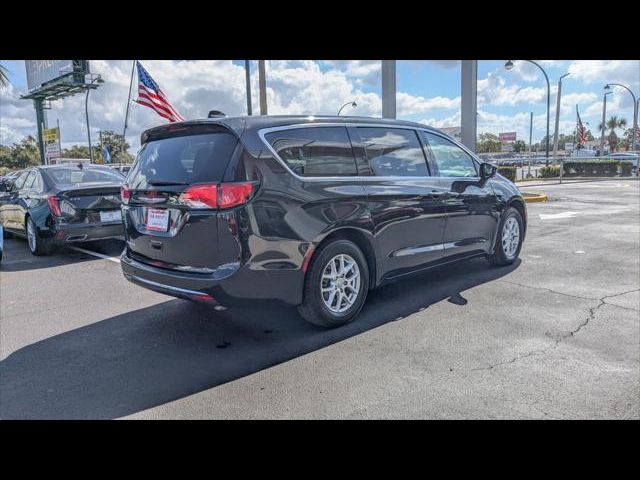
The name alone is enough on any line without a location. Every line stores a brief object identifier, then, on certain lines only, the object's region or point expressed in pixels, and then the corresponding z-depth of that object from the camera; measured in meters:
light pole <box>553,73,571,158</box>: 31.40
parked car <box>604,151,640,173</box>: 33.53
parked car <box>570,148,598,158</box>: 49.88
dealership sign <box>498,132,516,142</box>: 97.39
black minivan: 3.62
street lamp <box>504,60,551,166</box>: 30.33
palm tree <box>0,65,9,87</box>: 9.58
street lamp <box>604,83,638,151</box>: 39.69
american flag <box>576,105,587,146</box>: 41.31
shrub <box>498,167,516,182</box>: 27.60
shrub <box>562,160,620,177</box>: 32.91
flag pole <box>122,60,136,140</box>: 22.87
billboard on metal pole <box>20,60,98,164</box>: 32.78
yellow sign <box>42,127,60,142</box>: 48.67
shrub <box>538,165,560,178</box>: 31.92
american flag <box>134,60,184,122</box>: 13.48
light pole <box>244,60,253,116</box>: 12.17
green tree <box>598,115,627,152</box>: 79.21
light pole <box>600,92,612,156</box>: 49.06
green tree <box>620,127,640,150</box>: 80.21
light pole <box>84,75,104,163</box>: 34.54
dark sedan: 7.36
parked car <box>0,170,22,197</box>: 8.88
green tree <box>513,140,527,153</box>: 106.00
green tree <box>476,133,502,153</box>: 99.94
